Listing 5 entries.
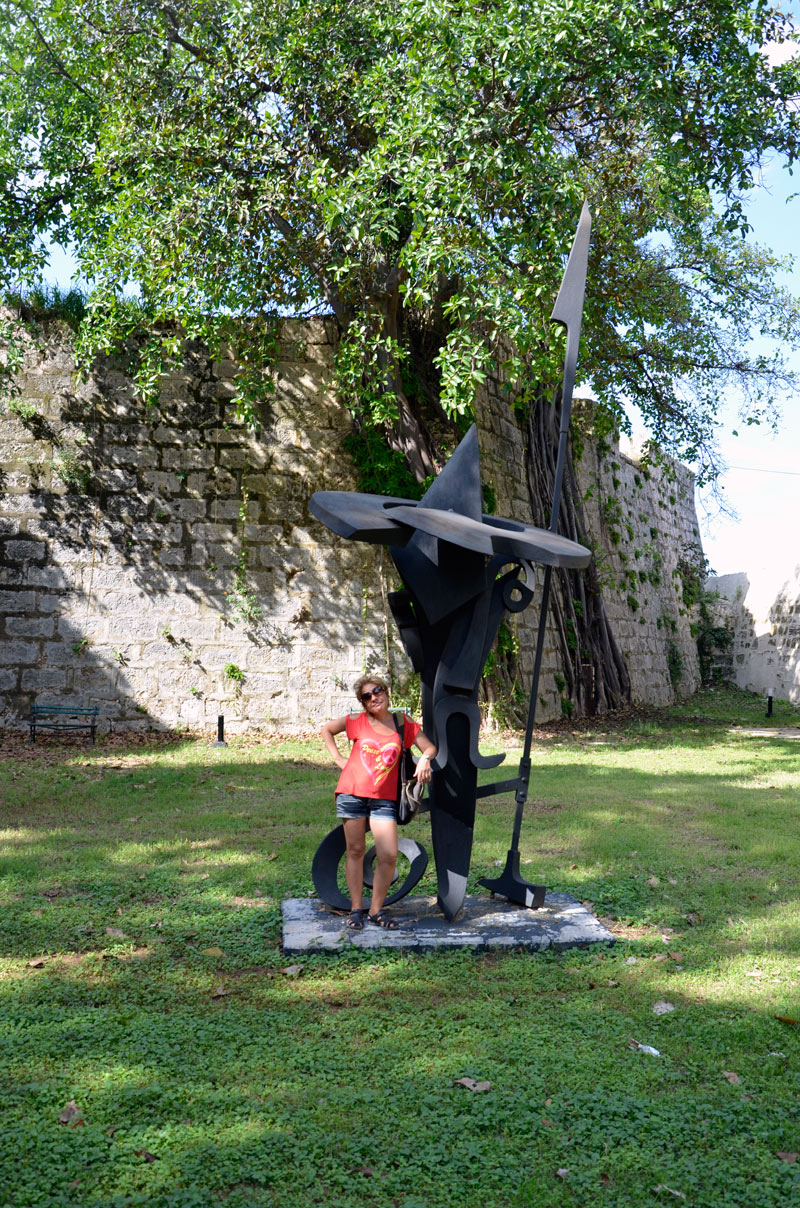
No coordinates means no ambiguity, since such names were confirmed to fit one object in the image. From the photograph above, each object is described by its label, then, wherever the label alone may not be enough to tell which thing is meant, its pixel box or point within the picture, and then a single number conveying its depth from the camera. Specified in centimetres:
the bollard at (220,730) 1065
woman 464
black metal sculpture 472
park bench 1034
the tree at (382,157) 860
